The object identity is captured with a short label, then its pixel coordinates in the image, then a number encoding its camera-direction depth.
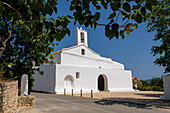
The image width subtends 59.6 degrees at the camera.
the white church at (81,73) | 19.42
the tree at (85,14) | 2.11
